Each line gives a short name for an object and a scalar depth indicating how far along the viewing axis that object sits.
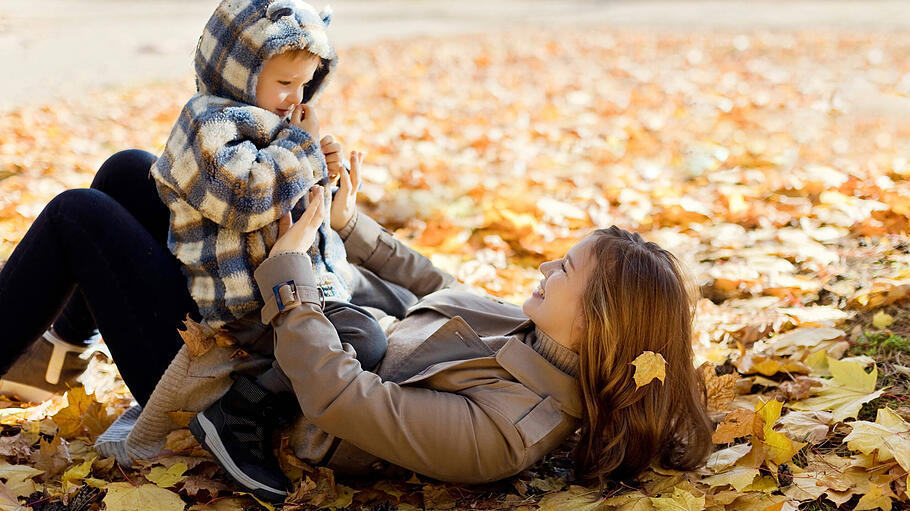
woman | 1.91
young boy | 2.00
